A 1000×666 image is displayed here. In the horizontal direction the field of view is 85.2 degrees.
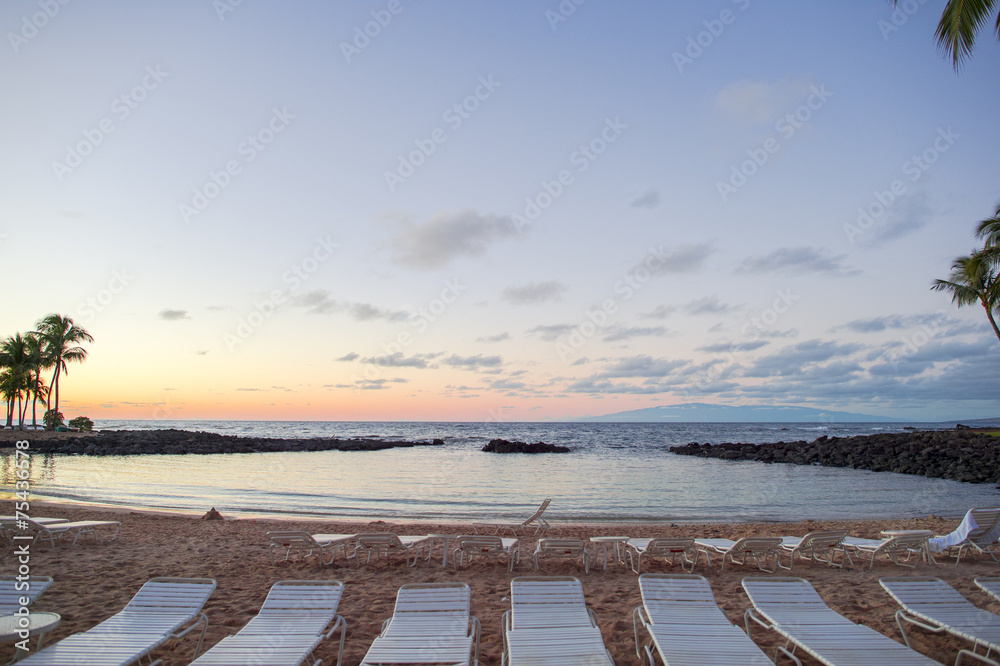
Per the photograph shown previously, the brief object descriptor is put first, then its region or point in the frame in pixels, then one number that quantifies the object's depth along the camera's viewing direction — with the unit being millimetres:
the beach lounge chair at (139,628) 3947
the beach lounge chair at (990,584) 5305
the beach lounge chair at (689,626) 3988
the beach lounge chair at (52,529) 9594
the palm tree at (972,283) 19672
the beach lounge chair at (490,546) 8281
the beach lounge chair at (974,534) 8727
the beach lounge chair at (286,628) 3982
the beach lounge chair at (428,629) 3957
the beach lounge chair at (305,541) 8430
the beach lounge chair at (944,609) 4520
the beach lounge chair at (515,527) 12478
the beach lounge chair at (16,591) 4918
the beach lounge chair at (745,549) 8086
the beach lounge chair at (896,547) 8594
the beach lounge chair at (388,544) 8445
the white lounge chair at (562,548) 7992
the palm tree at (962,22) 6746
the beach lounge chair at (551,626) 3943
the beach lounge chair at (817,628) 4023
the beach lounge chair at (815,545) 8406
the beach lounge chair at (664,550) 8125
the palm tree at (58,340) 45906
